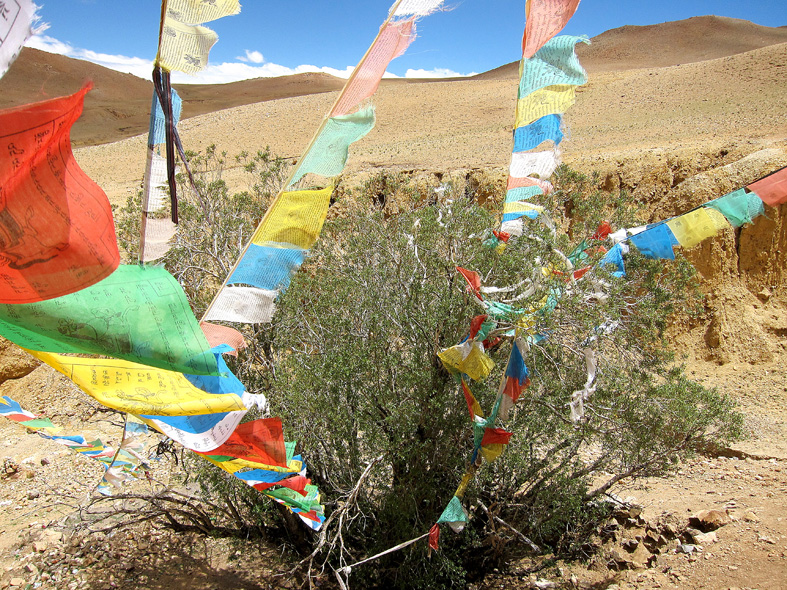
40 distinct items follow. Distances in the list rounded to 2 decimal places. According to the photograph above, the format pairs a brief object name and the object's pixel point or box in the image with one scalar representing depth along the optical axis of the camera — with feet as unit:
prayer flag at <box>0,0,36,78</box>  5.16
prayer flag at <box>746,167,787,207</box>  17.49
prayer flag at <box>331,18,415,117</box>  11.02
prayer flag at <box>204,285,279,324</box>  11.39
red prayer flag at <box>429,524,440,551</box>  15.65
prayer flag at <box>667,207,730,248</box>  16.89
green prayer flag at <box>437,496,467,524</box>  15.02
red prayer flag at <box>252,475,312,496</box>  14.12
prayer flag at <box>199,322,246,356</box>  12.16
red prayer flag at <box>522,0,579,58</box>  14.79
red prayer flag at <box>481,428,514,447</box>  14.02
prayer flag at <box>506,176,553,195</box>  17.30
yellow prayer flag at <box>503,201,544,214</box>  17.54
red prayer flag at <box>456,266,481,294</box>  13.94
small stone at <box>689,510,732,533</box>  20.35
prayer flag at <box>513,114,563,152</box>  16.26
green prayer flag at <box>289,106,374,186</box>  11.26
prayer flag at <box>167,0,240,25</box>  10.53
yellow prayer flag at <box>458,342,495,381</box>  14.03
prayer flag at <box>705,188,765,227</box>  17.40
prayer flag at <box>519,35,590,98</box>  15.61
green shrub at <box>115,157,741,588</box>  17.35
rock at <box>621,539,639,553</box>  22.18
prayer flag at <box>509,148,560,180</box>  16.99
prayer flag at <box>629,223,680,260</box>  17.43
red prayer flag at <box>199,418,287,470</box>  11.06
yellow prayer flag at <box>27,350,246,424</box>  8.07
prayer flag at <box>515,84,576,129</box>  15.89
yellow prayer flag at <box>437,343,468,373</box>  14.02
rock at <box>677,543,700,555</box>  19.20
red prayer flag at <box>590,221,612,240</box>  19.57
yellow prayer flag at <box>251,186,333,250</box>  11.72
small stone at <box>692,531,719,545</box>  19.21
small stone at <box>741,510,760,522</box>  19.31
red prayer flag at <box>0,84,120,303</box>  5.90
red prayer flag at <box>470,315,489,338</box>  14.24
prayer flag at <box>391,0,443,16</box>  10.85
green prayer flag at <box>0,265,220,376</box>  6.83
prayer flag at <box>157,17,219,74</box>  10.47
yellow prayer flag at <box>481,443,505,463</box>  14.34
